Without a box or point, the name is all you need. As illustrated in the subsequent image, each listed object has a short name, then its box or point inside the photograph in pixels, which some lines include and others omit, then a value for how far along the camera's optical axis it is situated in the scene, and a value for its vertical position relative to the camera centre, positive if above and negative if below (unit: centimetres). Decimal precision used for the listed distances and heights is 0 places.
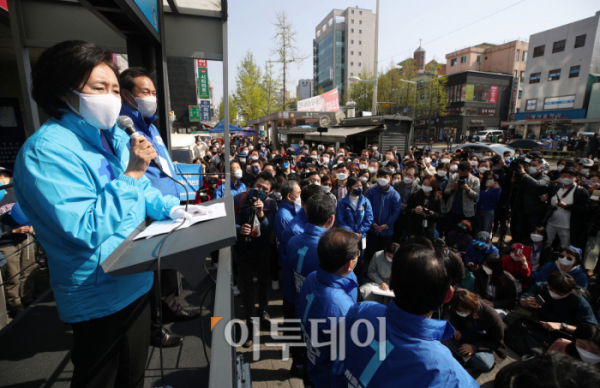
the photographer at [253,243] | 341 -130
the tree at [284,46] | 2588 +707
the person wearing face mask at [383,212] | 520 -138
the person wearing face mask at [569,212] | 525 -139
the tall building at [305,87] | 10775 +1485
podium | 116 -48
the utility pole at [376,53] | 1847 +462
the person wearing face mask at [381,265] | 408 -183
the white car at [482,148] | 1518 -88
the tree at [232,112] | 3707 +221
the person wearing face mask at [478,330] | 321 -210
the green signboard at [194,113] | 1733 +89
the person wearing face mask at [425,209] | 554 -143
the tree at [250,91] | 2903 +363
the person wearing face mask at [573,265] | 382 -166
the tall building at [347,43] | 7875 +2225
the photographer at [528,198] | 587 -129
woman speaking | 109 -26
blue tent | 1766 +5
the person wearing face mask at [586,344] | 246 -172
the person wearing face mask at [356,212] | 477 -126
